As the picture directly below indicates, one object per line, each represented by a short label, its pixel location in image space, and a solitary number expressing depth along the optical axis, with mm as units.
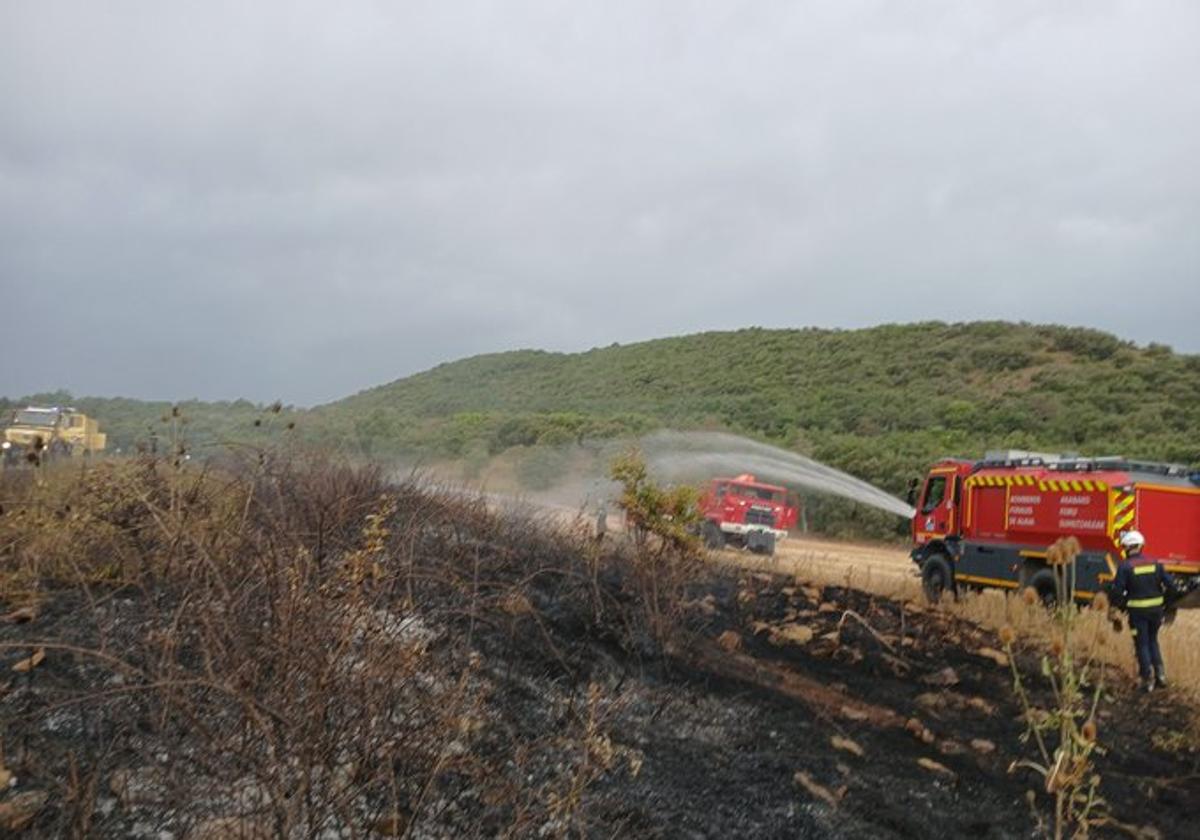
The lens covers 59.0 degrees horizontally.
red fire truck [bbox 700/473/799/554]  23672
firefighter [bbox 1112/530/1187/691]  10008
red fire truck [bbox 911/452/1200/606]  13484
